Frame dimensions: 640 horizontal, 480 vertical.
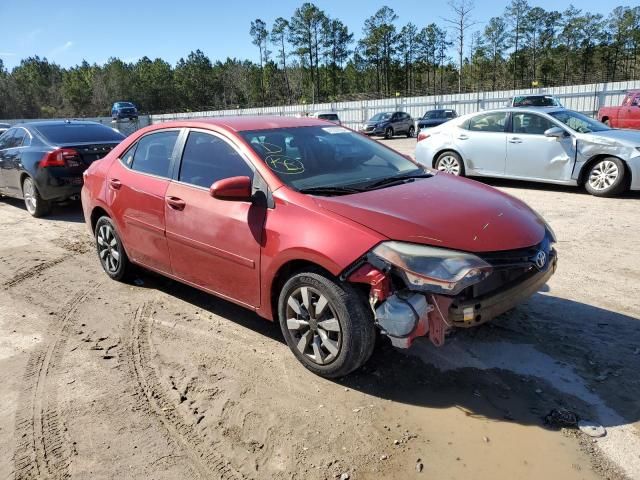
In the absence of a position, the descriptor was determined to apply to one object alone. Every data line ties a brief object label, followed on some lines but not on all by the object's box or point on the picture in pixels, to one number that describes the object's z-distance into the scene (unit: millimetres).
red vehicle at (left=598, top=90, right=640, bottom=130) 18023
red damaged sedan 2934
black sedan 8391
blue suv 44134
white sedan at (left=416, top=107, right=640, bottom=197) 8320
